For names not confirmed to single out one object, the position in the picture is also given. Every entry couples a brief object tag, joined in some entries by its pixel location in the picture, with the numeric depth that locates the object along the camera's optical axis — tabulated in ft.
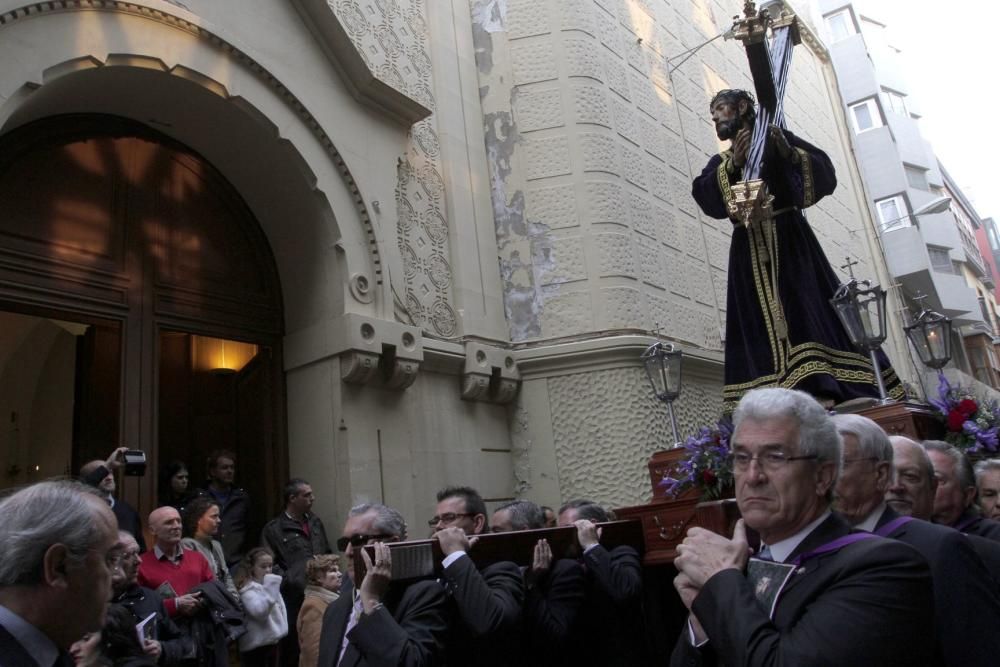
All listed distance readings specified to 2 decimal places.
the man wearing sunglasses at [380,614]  9.96
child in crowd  17.66
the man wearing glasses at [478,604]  10.71
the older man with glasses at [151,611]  13.15
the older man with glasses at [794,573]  5.67
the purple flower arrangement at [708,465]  13.26
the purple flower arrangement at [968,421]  14.02
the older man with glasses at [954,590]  6.78
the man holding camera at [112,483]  16.01
